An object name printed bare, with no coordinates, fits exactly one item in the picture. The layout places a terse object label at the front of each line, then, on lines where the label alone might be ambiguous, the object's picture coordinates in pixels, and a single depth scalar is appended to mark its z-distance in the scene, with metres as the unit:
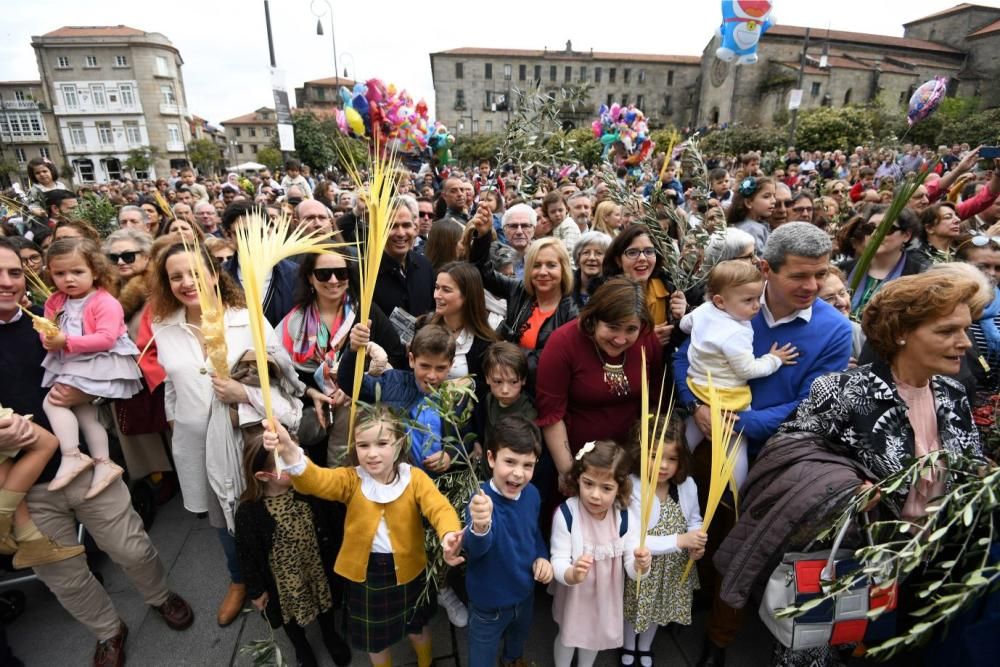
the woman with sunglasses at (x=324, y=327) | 2.92
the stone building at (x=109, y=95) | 55.88
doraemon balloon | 7.10
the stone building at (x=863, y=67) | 49.69
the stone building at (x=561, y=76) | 69.50
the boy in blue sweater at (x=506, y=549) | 2.20
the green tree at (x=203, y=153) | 52.94
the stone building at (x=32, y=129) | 56.34
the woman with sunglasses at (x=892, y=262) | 3.62
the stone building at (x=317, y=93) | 81.31
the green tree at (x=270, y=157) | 42.78
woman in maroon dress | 2.58
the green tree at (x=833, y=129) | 26.25
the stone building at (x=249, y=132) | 78.12
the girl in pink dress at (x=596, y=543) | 2.34
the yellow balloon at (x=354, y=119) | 6.61
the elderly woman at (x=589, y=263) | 3.62
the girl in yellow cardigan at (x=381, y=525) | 2.23
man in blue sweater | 2.38
